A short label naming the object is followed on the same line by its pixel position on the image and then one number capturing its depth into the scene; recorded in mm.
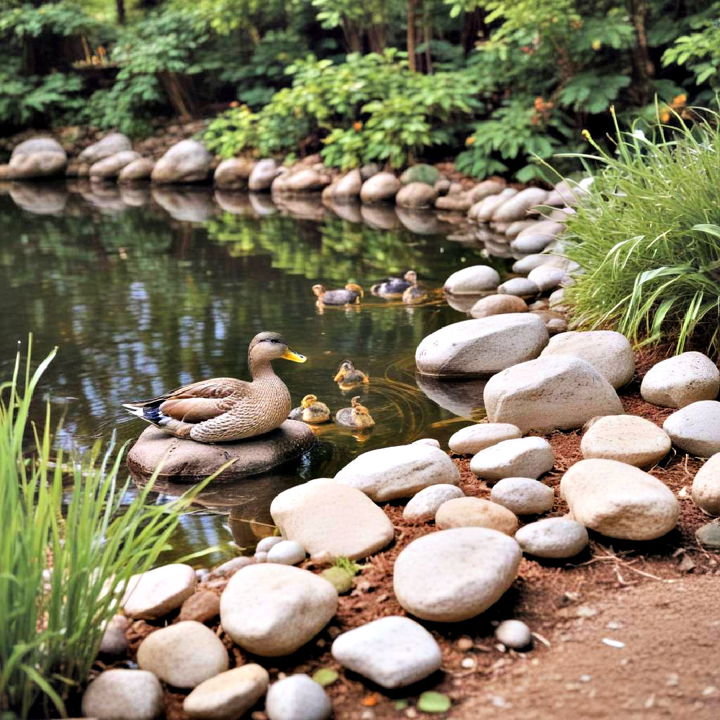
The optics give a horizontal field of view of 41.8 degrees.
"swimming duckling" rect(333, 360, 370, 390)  6371
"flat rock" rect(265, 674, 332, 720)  2721
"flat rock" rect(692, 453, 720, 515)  3834
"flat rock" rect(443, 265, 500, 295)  9078
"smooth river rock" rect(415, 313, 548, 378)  6457
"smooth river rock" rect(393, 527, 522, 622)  3131
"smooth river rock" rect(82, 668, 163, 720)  2744
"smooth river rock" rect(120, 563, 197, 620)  3414
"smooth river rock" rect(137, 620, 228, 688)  2980
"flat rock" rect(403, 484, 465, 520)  4035
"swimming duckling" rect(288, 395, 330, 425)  5762
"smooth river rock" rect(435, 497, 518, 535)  3752
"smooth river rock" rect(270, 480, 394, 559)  3773
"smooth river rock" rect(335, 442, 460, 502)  4301
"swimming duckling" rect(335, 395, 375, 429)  5695
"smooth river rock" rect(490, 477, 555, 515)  3947
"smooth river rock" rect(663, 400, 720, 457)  4398
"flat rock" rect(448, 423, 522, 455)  4867
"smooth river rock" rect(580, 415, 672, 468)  4309
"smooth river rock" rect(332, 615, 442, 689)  2855
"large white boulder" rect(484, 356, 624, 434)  5027
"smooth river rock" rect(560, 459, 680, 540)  3611
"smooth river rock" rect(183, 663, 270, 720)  2779
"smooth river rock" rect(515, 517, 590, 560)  3582
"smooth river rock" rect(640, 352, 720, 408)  4965
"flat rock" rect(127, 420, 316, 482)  5113
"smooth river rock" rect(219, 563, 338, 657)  3016
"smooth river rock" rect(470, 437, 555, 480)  4336
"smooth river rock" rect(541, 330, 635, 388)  5449
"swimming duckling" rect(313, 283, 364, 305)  8742
